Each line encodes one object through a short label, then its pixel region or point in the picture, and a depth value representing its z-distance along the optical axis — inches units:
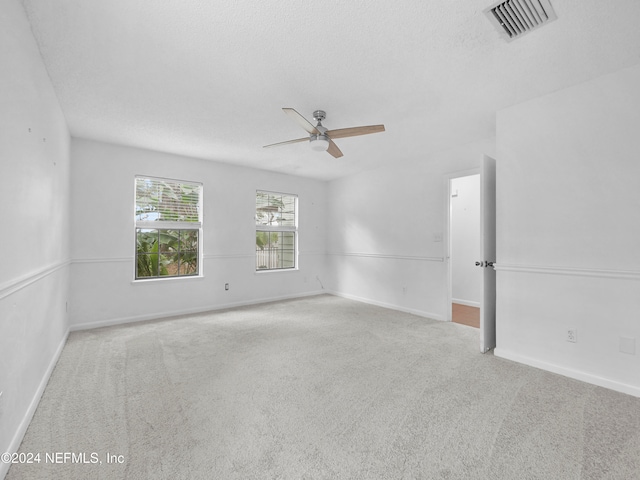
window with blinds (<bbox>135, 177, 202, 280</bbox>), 170.4
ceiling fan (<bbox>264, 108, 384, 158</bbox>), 102.0
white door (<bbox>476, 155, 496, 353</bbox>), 118.5
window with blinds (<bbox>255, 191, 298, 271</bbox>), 218.2
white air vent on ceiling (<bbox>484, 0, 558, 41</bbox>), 64.0
